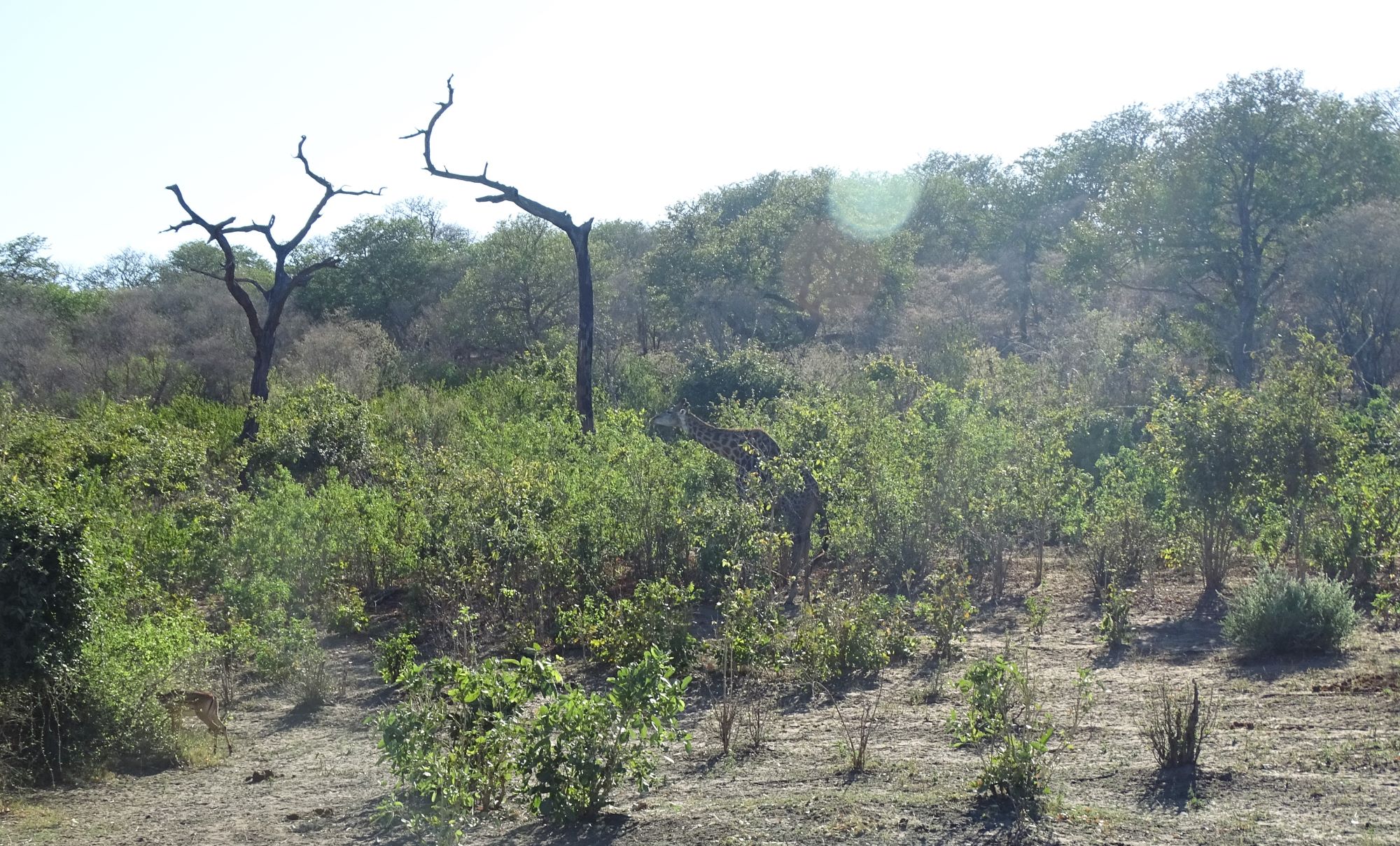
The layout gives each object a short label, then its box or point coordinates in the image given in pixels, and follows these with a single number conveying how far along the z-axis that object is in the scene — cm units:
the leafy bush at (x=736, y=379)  2178
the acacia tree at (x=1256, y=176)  2578
